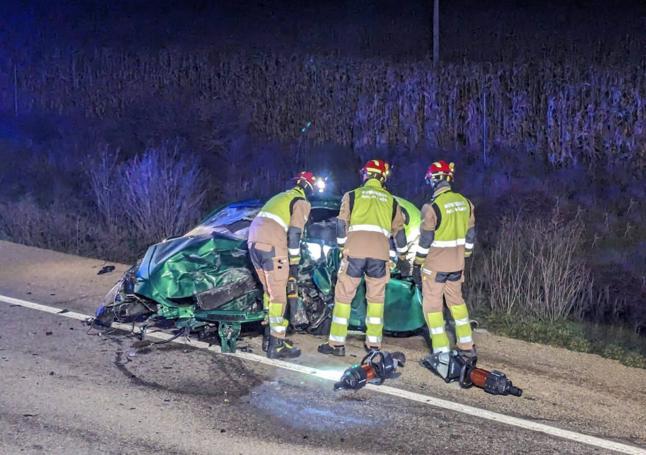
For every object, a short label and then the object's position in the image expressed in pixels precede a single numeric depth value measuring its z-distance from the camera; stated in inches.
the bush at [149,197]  487.8
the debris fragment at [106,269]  409.7
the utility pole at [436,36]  976.9
